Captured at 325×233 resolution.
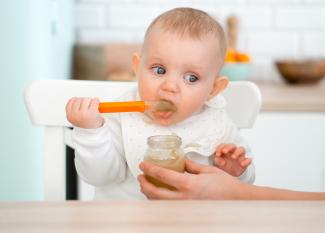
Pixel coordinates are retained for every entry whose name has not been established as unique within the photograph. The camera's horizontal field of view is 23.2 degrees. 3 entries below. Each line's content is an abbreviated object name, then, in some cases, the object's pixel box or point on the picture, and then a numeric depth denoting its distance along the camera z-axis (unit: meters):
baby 1.08
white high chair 1.18
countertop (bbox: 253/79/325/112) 1.83
